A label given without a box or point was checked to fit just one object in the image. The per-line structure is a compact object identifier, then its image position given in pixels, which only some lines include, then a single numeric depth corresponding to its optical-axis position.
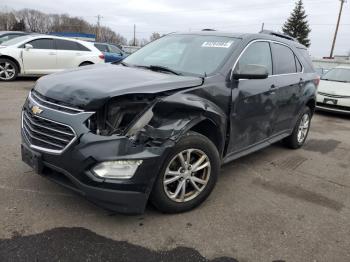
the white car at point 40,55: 10.95
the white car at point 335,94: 9.55
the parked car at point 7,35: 14.59
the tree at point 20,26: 63.51
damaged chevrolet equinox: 2.85
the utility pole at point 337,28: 43.69
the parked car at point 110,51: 15.76
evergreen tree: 53.47
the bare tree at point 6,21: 78.53
